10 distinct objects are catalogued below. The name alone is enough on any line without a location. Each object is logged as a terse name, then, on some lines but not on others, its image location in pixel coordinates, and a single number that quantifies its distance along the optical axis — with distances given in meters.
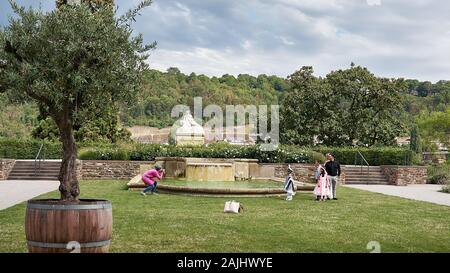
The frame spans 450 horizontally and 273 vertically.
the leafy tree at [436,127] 57.56
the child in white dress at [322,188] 17.58
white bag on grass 13.34
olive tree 7.31
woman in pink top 18.31
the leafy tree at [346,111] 41.81
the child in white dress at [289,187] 17.33
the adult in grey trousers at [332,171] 18.08
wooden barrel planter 6.82
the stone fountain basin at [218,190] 17.86
